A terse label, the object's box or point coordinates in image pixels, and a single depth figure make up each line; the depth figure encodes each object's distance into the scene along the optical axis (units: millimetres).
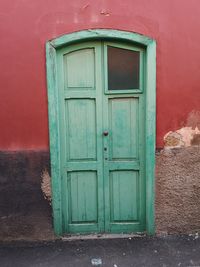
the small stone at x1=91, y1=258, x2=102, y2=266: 2397
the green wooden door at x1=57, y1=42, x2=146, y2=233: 2582
